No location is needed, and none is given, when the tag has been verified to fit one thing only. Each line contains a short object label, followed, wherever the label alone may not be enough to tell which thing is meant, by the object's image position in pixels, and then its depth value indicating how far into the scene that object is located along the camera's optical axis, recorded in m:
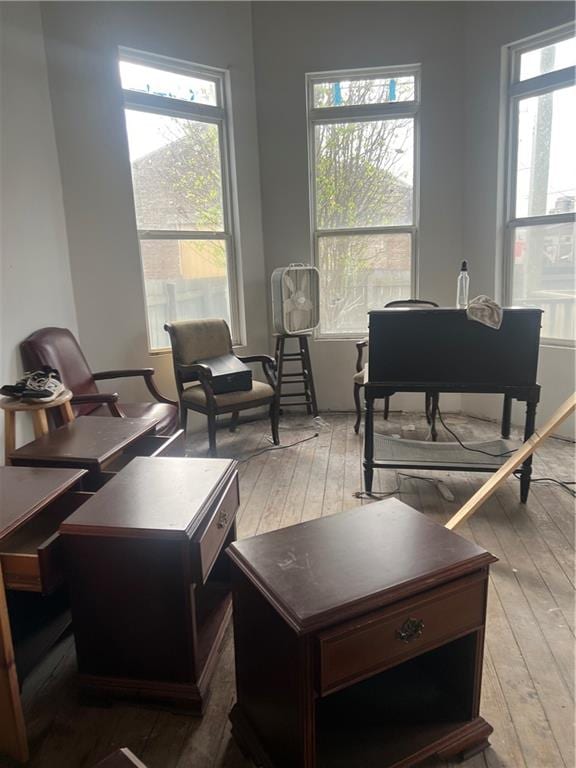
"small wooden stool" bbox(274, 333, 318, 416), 4.20
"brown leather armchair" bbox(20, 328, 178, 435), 2.78
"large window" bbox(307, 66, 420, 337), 4.12
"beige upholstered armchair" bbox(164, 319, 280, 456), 3.39
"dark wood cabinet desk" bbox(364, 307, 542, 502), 2.54
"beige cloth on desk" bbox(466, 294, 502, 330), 2.49
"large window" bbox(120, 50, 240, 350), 3.69
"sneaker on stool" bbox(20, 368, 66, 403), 2.27
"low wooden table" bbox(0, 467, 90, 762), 1.29
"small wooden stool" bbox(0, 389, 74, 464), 2.21
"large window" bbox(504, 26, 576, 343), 3.49
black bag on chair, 3.43
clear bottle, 2.92
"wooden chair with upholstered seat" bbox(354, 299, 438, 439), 3.77
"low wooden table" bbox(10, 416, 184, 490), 1.87
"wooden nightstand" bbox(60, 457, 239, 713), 1.36
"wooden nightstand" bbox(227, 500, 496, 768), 1.10
